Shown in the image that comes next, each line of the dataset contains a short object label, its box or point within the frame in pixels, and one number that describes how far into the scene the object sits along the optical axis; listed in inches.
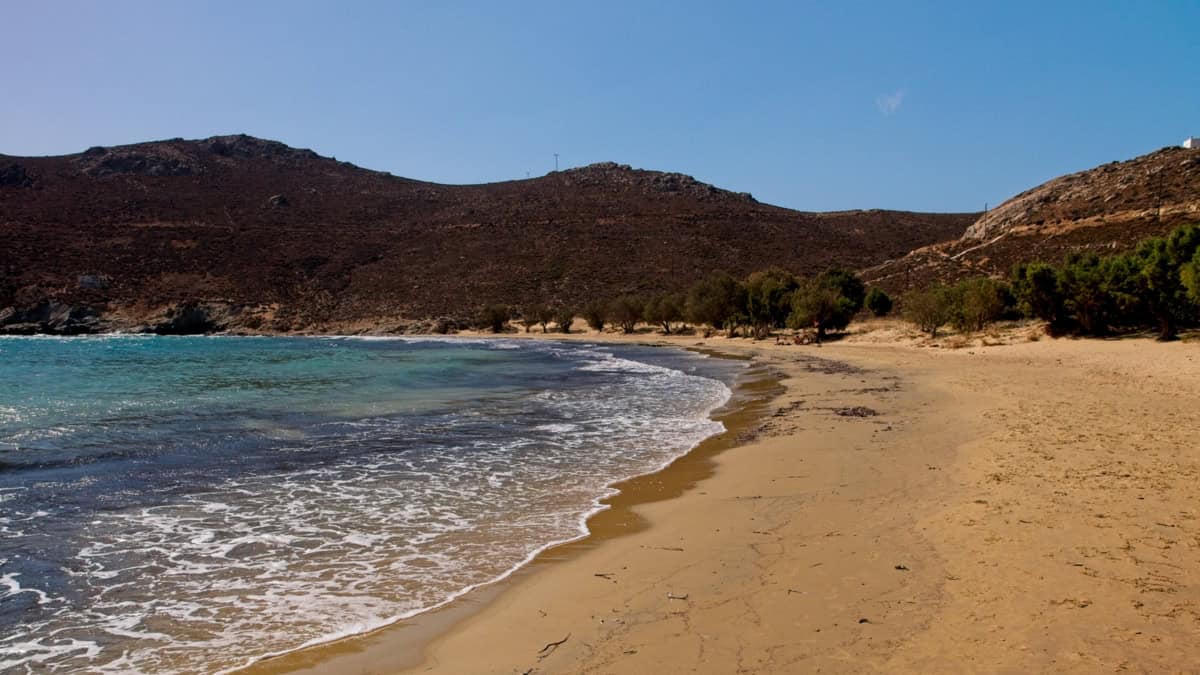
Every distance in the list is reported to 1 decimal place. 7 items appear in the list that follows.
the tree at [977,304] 1478.8
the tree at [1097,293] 1176.1
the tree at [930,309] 1603.1
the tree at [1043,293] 1270.9
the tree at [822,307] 1899.6
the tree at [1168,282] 1096.2
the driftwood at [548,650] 188.7
